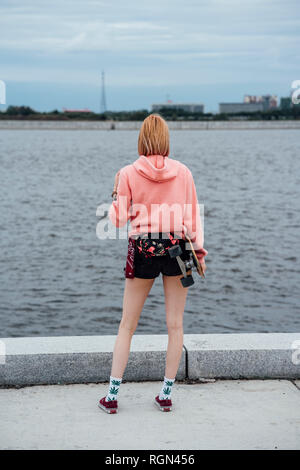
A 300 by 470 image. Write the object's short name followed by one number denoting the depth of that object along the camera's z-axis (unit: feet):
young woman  12.30
